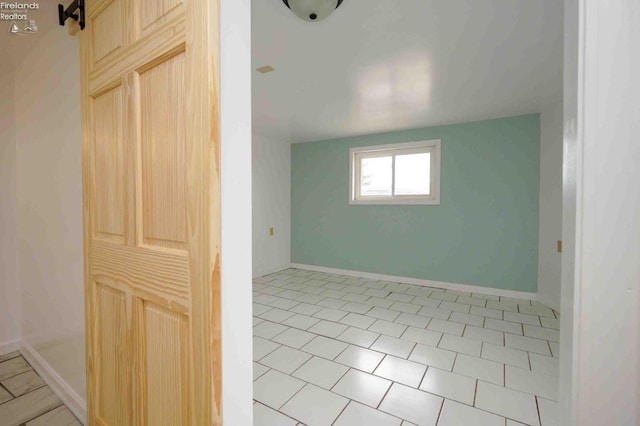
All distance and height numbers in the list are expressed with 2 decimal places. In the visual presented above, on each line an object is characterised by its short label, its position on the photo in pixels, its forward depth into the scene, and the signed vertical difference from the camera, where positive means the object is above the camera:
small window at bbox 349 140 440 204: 4.06 +0.55
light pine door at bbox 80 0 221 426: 0.71 -0.01
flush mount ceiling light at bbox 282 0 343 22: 1.42 +1.10
